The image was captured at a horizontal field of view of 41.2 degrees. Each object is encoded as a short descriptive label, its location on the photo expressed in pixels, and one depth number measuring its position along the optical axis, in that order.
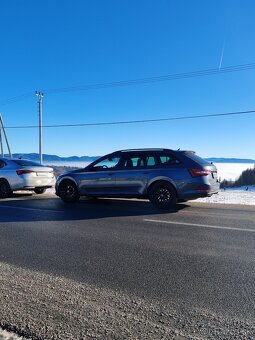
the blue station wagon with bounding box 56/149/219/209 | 9.48
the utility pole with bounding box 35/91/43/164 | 37.19
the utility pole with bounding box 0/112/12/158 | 37.60
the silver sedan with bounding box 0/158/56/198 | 12.67
